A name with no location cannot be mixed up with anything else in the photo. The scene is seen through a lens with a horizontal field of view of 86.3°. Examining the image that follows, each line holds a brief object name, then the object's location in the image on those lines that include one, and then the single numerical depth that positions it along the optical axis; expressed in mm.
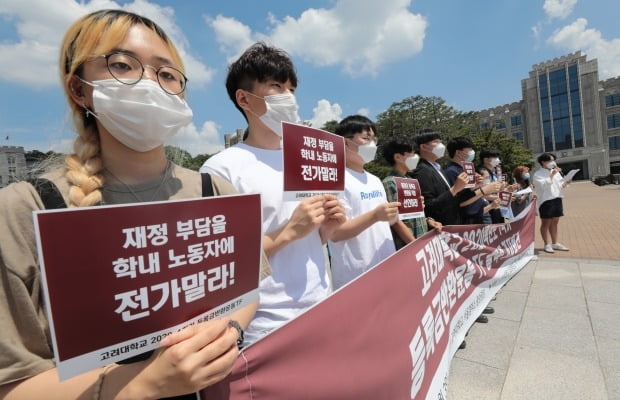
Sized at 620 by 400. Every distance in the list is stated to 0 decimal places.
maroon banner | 1014
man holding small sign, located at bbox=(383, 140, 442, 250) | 2480
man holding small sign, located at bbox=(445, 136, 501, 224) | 3608
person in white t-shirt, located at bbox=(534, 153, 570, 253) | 6418
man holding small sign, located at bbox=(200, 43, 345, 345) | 1382
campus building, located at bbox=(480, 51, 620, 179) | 52062
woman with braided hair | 662
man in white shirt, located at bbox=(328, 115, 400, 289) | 2051
